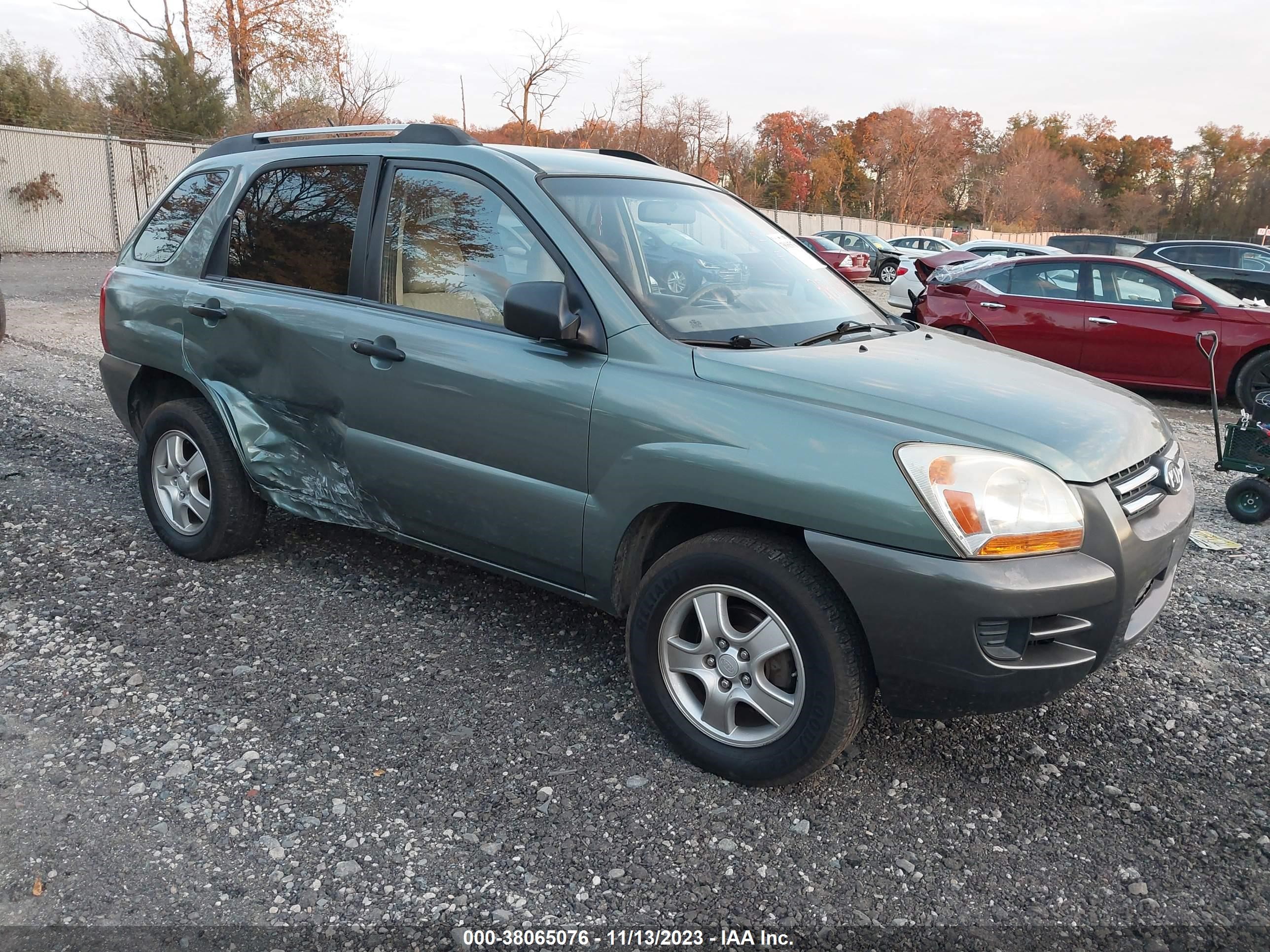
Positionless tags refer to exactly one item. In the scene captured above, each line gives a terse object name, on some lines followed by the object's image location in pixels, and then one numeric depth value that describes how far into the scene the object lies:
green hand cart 5.47
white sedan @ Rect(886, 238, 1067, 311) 12.73
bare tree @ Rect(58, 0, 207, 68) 28.58
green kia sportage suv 2.52
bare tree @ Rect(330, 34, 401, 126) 25.02
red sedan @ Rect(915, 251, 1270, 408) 9.23
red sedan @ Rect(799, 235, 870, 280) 25.52
